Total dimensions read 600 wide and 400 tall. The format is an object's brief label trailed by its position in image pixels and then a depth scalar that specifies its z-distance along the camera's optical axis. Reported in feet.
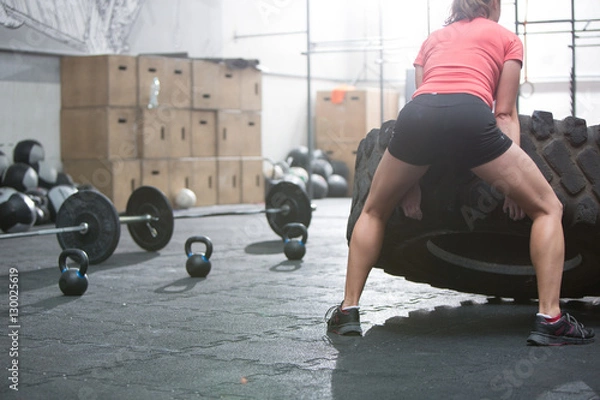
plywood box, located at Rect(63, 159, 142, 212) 25.34
